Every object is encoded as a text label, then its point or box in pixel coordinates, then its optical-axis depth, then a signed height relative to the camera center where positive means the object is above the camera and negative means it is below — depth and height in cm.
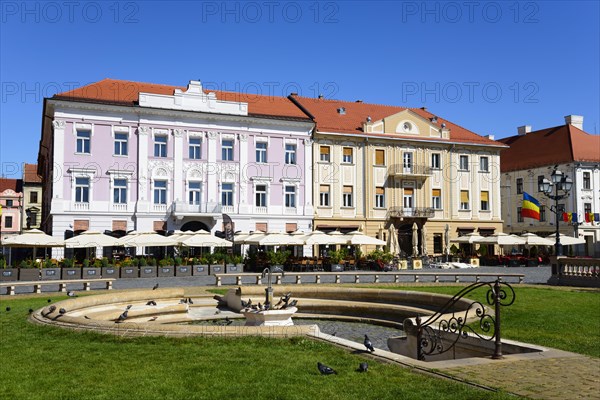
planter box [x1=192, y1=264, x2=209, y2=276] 2992 -141
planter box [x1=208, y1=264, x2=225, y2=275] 3032 -139
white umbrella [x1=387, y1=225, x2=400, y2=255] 3916 +0
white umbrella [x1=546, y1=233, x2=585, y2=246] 4048 +16
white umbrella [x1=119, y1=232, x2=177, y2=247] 3019 +8
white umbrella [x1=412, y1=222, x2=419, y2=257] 4076 +7
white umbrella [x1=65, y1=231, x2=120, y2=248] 2983 +2
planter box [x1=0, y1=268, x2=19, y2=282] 2588 -142
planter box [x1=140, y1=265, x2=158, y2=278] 2900 -145
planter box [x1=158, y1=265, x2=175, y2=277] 2922 -144
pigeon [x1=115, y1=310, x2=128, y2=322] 1316 -166
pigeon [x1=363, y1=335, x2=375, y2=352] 898 -156
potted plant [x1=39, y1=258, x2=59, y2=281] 2669 -141
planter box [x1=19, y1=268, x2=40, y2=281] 2627 -143
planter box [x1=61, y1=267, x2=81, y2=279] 2691 -143
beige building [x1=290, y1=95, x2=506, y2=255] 4431 +521
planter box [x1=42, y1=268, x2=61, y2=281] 2672 -141
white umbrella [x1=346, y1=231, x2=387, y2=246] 3434 +11
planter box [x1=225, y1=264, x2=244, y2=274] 3076 -138
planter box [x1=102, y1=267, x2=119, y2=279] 2816 -144
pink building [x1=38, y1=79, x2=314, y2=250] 3756 +544
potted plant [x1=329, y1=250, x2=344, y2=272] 3355 -103
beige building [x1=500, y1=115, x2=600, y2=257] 5225 +593
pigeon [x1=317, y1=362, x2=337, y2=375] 795 -170
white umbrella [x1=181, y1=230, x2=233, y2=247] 3092 +3
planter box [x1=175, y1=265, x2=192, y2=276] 2942 -141
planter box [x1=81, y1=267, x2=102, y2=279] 2727 -144
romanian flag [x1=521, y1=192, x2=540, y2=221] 3212 +178
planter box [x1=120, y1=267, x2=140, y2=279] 2847 -146
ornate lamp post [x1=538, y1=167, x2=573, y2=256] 2314 +233
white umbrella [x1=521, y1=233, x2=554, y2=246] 3931 +15
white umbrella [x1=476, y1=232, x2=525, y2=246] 3970 +15
